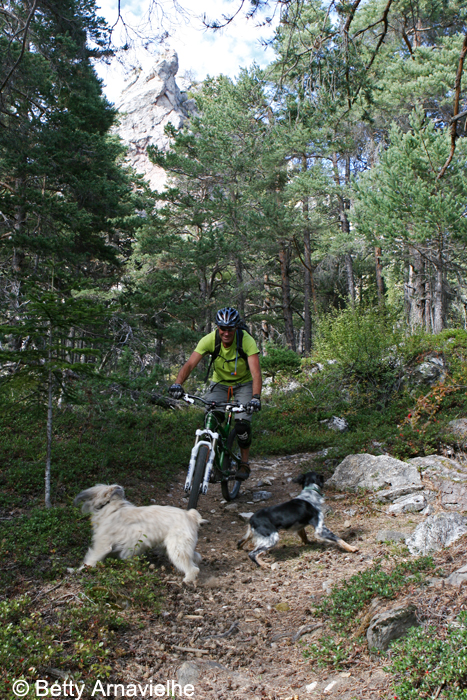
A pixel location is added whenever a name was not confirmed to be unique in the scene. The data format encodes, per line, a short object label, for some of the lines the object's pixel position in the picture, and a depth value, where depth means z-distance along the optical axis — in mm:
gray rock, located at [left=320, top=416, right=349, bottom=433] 9430
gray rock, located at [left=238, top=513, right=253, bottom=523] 5538
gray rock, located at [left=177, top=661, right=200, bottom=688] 2584
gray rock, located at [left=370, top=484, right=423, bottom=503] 5539
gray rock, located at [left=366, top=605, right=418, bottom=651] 2533
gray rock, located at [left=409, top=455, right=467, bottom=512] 5027
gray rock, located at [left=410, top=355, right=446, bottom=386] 10445
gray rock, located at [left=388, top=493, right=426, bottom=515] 5121
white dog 3783
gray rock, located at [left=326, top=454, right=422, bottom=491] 5809
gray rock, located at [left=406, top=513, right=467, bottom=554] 3771
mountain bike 4582
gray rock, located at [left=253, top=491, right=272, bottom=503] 6332
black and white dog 4242
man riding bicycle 5473
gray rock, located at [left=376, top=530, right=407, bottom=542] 4256
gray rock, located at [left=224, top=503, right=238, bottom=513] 5931
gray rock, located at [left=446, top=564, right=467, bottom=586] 2821
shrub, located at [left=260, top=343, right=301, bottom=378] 14773
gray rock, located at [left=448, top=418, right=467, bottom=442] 6939
